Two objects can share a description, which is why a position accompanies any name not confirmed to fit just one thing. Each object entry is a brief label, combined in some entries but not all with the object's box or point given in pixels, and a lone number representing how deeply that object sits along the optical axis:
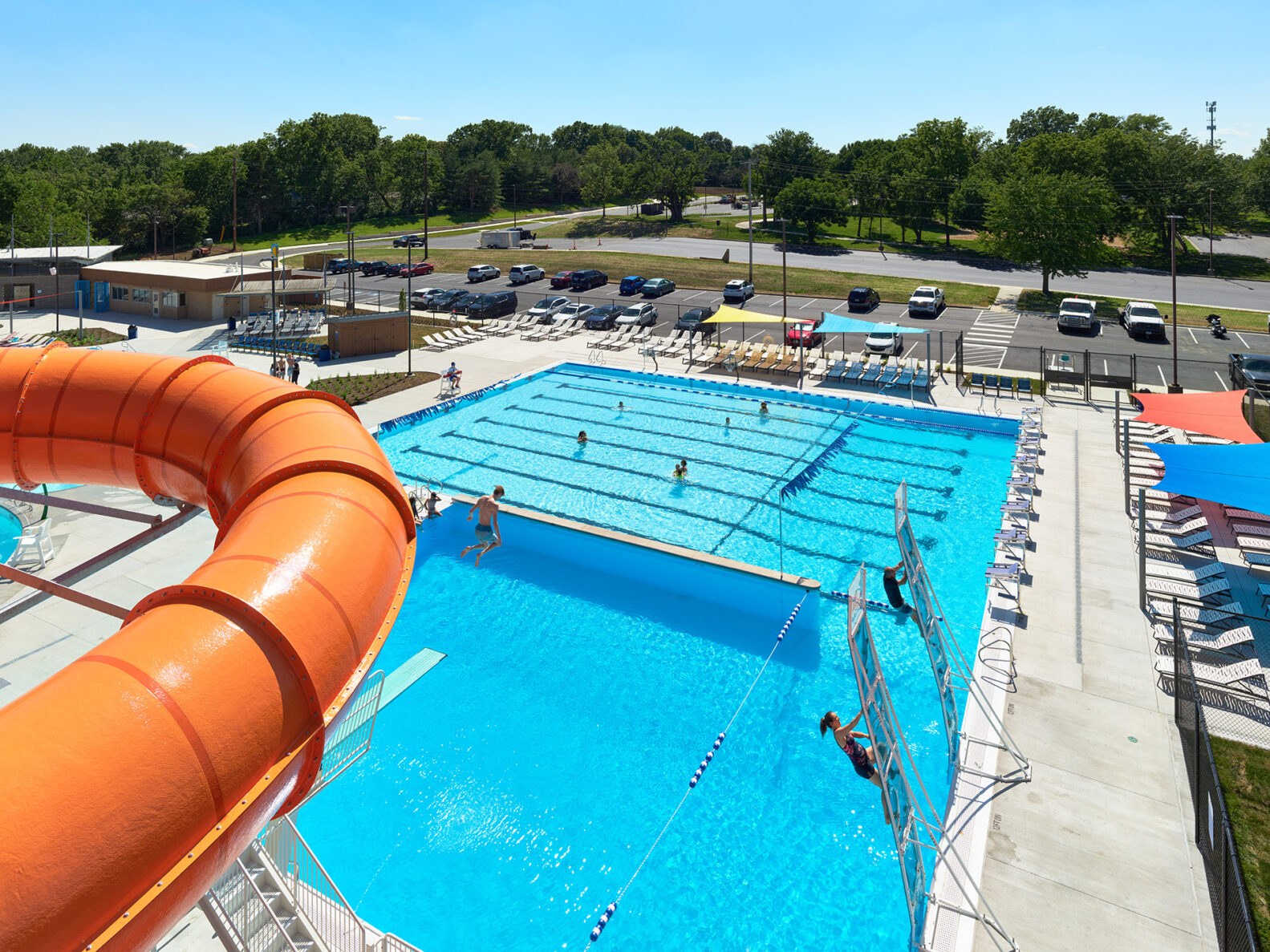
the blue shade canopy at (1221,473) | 12.12
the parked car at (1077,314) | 37.47
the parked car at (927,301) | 41.50
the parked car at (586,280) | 49.28
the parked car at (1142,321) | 35.44
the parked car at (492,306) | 40.06
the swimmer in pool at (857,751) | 8.30
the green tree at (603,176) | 80.19
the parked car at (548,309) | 38.66
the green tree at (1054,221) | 43.38
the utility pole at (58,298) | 36.50
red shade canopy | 16.31
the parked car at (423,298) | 43.07
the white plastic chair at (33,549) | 13.86
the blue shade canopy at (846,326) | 27.58
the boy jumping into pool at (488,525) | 15.58
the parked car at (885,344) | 32.69
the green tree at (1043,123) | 99.69
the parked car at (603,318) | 37.72
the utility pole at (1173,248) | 23.20
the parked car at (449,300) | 42.28
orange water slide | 2.52
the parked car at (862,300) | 42.88
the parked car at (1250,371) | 25.31
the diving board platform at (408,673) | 11.72
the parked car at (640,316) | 37.03
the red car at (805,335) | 30.42
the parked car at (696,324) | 35.31
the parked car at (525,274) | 51.09
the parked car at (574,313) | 38.17
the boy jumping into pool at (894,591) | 10.59
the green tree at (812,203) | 64.38
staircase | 5.70
